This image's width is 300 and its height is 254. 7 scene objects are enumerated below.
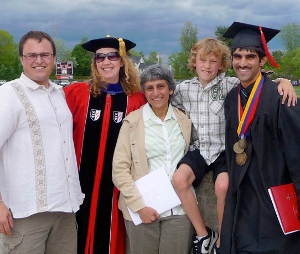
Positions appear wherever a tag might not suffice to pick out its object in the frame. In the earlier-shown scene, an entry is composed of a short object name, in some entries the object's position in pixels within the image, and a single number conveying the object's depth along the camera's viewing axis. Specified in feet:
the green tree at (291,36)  228.02
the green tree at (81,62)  253.75
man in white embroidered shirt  10.86
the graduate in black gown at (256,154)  10.78
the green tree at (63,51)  241.37
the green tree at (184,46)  230.89
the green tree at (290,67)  173.06
